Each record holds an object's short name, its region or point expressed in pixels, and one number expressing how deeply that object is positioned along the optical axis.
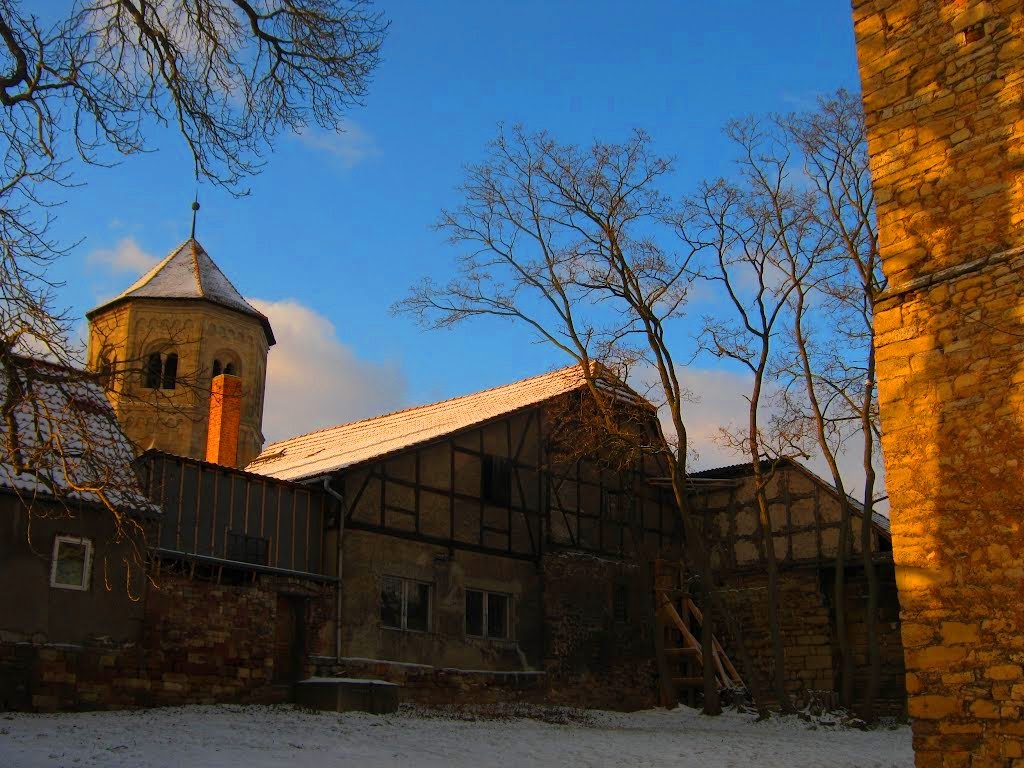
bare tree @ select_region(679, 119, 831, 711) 19.56
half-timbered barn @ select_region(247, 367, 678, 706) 18.55
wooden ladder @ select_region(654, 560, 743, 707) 22.22
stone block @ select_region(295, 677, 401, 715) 15.65
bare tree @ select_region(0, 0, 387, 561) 7.47
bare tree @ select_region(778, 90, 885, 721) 19.47
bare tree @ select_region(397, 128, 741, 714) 19.31
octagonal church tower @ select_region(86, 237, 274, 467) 29.64
